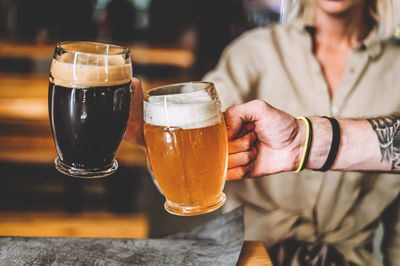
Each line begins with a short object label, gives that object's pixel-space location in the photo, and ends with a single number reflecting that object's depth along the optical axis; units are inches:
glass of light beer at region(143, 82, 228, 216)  35.2
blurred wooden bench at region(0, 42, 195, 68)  118.5
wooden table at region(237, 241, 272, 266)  41.6
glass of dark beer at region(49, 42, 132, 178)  33.8
